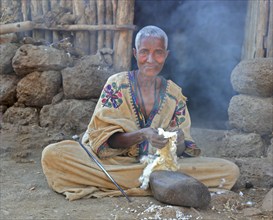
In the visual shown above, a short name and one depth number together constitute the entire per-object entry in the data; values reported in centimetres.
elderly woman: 346
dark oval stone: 307
